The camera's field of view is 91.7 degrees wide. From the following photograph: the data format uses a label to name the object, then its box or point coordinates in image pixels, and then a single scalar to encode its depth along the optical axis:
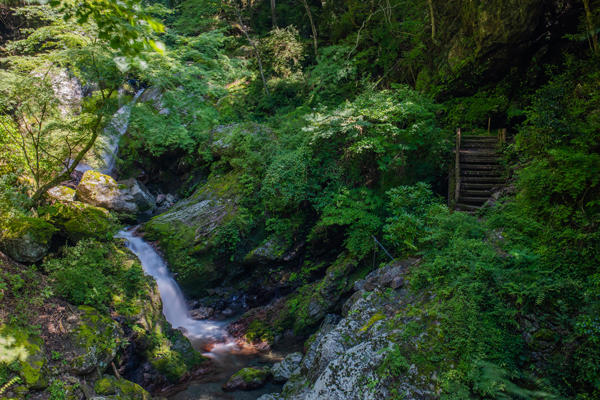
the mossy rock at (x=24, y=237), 6.70
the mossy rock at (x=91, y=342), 5.48
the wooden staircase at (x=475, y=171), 7.50
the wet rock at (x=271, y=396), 5.86
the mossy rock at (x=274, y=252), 9.81
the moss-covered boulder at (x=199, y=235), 10.11
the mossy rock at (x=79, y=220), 7.94
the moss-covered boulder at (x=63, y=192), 11.32
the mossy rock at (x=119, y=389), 5.41
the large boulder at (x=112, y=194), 12.61
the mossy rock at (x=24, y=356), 4.70
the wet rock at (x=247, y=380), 6.80
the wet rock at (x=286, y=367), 6.88
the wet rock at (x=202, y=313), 9.82
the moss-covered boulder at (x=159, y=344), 7.06
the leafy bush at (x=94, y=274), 6.60
